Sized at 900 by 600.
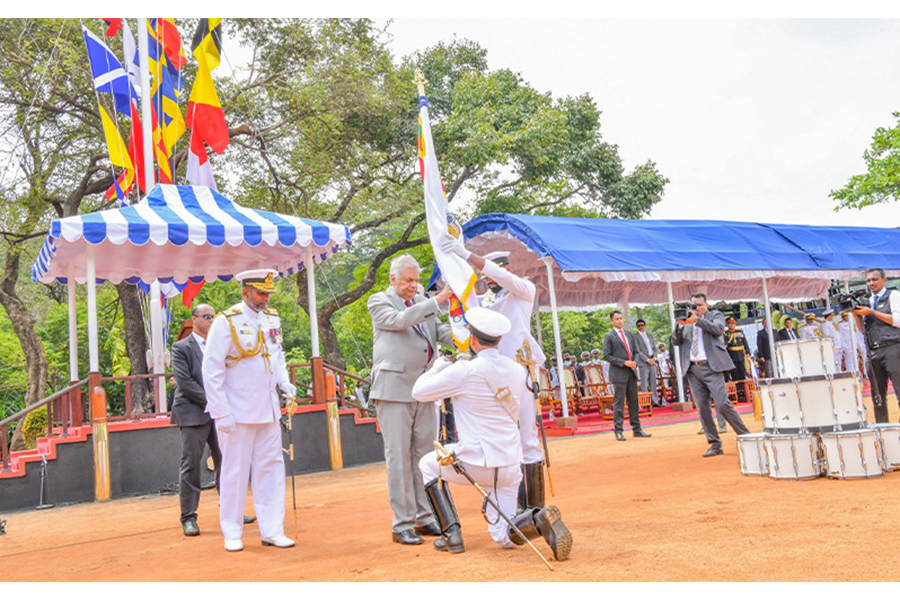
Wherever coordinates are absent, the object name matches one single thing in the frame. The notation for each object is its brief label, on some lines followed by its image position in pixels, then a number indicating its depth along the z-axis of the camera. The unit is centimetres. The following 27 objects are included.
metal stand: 941
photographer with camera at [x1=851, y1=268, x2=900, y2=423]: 764
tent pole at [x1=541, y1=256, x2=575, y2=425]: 1291
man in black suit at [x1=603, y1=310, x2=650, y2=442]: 1098
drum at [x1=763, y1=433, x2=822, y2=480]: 654
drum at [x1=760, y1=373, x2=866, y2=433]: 654
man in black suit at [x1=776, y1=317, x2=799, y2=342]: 1693
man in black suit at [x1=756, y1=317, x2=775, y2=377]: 1809
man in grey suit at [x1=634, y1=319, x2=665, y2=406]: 1287
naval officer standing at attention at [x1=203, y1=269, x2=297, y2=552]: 538
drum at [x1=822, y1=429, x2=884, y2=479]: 633
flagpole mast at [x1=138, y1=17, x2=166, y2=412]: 1188
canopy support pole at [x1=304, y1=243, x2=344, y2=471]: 1101
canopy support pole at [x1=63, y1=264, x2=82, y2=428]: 1130
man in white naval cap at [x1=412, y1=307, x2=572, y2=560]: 462
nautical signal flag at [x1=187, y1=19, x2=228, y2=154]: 1154
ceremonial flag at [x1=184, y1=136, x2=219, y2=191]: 1187
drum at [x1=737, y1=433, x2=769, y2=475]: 686
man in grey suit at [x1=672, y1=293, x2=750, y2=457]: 842
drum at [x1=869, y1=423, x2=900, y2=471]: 652
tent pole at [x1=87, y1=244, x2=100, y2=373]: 962
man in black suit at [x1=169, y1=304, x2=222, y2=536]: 648
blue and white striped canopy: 942
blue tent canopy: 1386
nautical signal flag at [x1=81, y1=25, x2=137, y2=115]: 1234
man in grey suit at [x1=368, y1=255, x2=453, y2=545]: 523
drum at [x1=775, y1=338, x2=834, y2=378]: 674
